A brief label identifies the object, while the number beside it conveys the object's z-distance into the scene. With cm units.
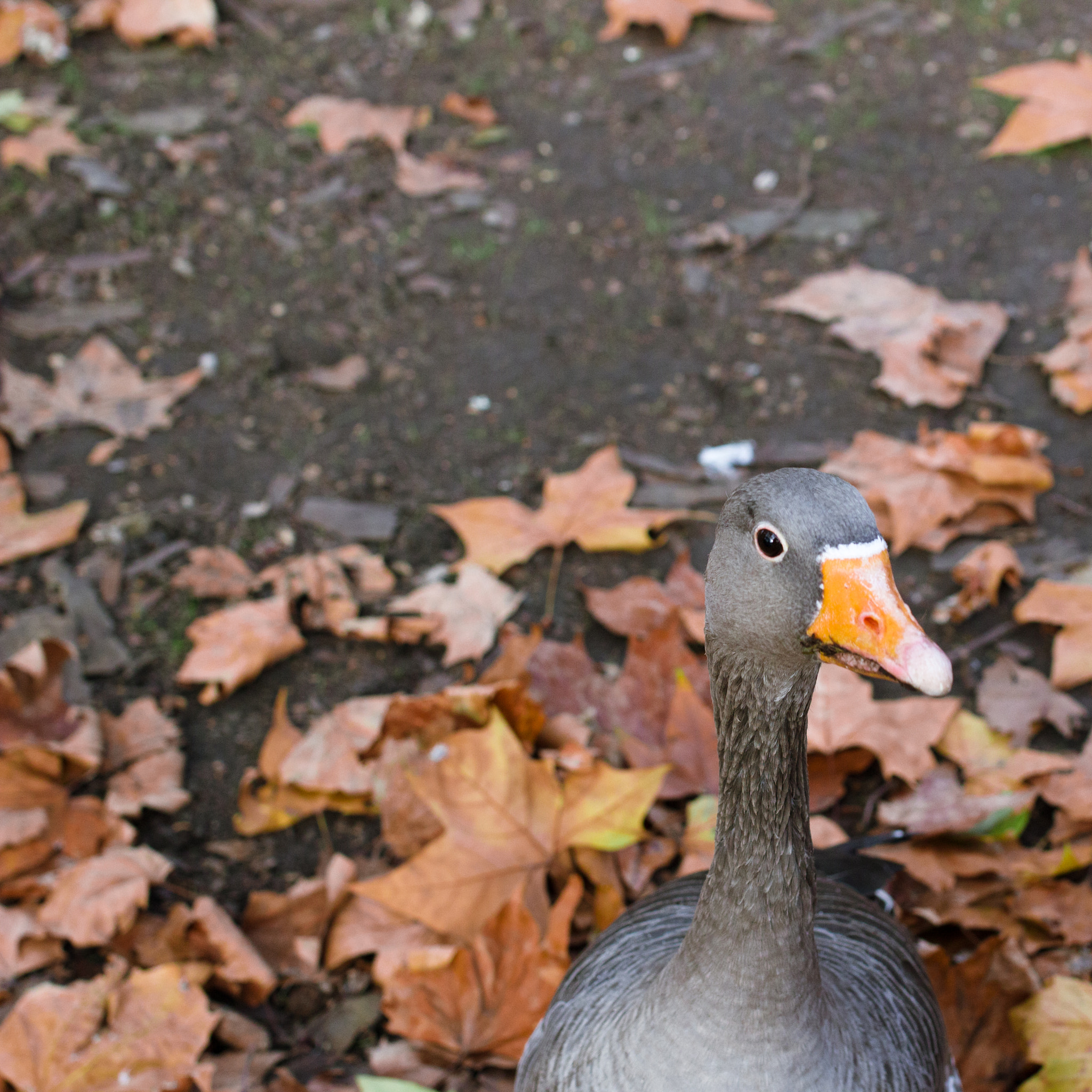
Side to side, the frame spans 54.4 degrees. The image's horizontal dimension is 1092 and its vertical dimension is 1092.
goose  133
